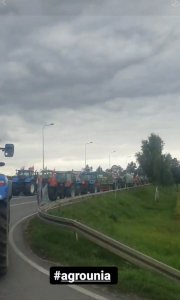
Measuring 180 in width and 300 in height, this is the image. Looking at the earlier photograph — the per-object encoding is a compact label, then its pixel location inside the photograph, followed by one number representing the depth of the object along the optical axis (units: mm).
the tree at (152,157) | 82438
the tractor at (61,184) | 34266
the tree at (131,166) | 141300
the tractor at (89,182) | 44097
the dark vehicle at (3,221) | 9672
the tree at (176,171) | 101481
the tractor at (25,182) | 40969
